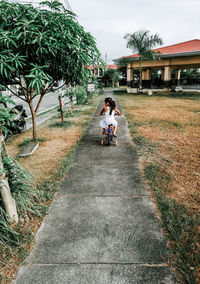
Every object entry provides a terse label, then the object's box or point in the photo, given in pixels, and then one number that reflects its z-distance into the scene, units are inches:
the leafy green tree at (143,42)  880.9
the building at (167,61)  925.8
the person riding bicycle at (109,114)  236.5
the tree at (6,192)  101.4
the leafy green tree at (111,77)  1779.8
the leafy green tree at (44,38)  142.2
